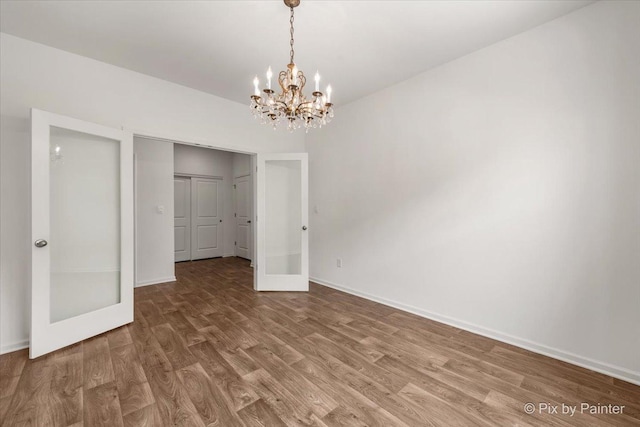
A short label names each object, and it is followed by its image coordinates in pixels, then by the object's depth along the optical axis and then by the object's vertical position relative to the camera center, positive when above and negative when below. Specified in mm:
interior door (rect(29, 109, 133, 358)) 2225 -187
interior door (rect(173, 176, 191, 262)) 6086 -164
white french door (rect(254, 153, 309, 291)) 4016 -185
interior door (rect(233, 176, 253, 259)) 6414 -99
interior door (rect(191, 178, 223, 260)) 6328 -171
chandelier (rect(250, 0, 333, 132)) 1938 +827
